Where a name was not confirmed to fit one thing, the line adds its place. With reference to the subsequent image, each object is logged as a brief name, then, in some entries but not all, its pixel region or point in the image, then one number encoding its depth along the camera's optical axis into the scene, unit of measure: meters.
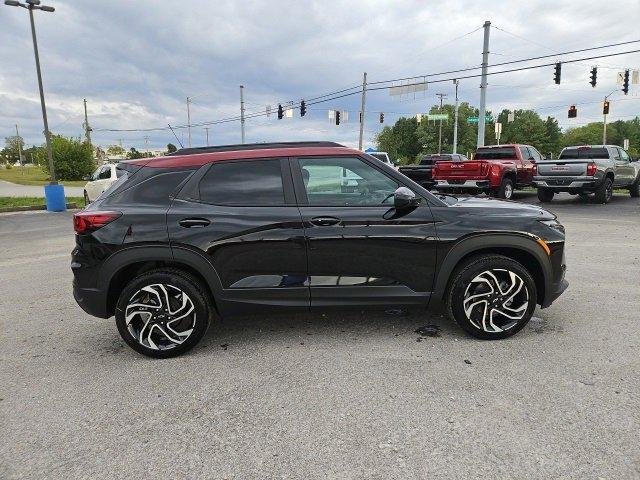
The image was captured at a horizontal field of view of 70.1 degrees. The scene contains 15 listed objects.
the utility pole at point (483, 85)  23.88
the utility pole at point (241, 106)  40.50
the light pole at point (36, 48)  15.53
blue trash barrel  16.25
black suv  3.55
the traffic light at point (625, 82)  24.61
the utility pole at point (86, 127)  51.42
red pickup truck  14.30
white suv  15.48
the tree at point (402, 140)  97.94
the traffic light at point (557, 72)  23.16
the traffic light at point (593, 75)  23.75
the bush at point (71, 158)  42.22
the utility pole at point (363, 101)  34.98
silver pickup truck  14.23
